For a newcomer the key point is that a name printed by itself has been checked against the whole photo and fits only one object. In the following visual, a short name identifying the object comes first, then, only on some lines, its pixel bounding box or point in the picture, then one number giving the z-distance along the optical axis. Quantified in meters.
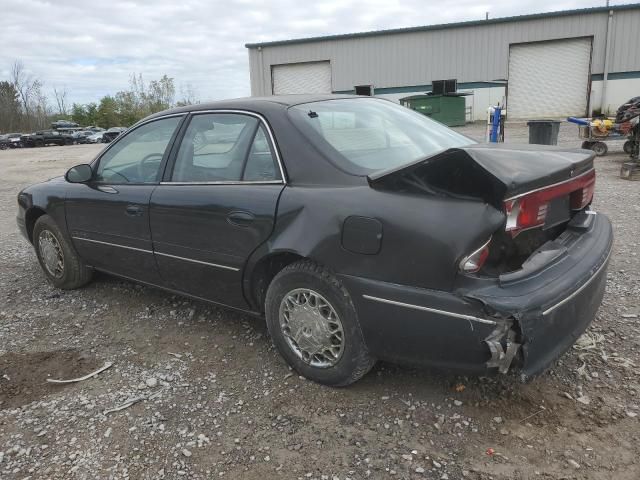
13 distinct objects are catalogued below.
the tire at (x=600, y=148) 12.78
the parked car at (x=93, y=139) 42.53
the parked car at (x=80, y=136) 42.12
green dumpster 24.36
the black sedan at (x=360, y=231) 2.25
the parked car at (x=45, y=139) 41.25
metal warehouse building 28.34
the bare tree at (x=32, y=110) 66.94
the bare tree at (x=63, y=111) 77.00
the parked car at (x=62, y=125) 52.98
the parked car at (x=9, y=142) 40.00
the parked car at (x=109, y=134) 41.48
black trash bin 9.72
